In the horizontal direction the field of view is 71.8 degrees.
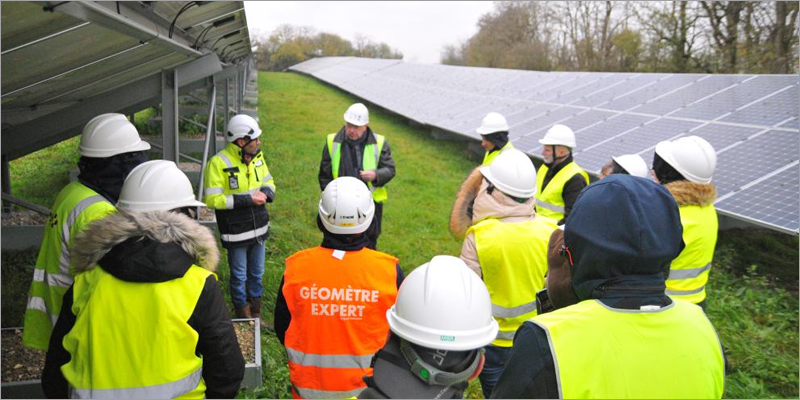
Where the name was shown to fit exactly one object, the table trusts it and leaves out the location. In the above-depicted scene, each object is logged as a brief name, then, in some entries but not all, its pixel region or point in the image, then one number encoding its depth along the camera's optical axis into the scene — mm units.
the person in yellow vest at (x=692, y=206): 3217
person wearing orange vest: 2576
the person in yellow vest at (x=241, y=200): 4734
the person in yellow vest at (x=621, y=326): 1538
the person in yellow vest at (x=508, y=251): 3064
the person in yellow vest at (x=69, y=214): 2836
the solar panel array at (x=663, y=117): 6031
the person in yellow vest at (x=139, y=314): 2092
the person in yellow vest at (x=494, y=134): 5445
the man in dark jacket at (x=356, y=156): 5566
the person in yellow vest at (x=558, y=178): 4758
